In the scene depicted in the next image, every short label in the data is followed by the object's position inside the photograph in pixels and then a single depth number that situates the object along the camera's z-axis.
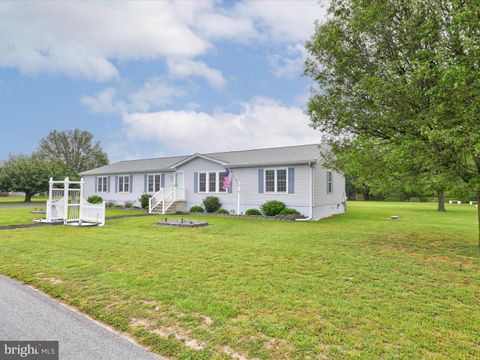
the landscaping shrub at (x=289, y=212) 16.24
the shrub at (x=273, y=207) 16.56
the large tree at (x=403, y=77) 6.57
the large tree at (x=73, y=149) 55.44
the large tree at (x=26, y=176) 30.98
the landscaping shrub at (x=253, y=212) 17.23
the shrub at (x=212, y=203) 19.14
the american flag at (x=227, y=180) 18.92
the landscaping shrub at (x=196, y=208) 19.82
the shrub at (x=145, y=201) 21.88
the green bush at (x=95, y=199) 25.45
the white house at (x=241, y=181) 16.52
